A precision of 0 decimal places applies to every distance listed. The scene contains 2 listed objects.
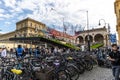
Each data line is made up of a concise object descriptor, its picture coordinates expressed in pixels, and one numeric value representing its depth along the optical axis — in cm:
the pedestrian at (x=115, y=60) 298
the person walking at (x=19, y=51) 572
